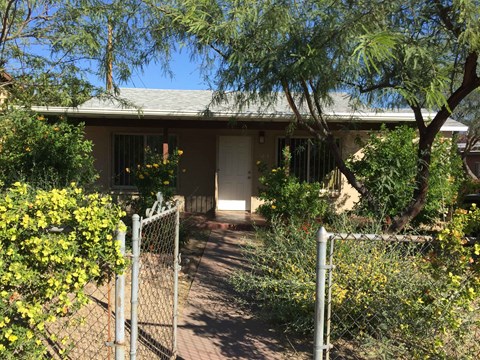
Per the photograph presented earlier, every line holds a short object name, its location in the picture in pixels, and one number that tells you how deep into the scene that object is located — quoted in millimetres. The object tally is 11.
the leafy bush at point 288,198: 8656
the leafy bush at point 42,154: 7141
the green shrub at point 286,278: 4445
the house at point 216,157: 12000
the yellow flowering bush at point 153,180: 8406
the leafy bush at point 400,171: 7578
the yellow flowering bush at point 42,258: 2156
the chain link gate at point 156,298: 2789
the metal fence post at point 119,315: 2555
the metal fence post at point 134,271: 2711
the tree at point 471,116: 20406
